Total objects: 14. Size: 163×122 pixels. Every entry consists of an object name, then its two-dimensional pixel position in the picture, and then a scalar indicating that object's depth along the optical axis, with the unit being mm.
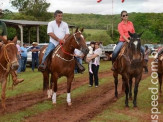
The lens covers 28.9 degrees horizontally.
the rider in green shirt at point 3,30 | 10008
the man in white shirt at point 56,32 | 10812
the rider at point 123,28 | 11031
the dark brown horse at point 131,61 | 9789
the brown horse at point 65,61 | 10349
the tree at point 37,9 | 87250
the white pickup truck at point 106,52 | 36619
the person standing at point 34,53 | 23941
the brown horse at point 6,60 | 9034
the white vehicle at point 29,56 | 27172
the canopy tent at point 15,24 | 34462
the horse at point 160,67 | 11721
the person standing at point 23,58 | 23016
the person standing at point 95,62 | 15696
